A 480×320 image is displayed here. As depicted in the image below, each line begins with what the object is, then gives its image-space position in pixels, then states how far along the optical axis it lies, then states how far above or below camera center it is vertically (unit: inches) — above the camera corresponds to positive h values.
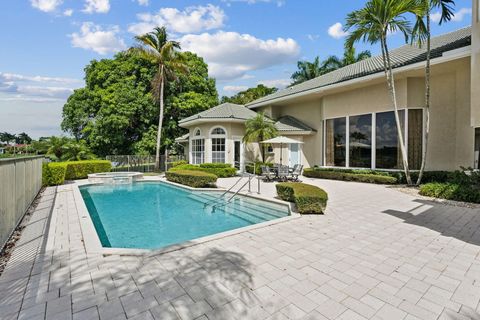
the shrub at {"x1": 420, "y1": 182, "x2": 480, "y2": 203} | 356.5 -62.2
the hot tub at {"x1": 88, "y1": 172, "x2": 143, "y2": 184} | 689.0 -66.3
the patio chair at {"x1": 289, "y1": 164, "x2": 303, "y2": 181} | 589.9 -49.2
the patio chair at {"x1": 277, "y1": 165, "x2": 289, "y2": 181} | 579.8 -45.9
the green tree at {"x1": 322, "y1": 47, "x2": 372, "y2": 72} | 1306.6 +501.8
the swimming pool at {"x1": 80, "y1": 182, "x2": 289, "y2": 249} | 283.1 -92.4
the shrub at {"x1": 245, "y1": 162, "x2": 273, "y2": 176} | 720.1 -38.8
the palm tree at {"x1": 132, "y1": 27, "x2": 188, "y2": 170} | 847.7 +350.6
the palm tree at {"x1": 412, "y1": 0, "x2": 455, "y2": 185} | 408.8 +228.8
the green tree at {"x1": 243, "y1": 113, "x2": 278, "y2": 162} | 692.5 +68.0
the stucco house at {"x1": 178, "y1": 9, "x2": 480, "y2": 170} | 471.5 +87.3
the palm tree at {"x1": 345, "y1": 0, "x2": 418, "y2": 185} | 423.2 +235.9
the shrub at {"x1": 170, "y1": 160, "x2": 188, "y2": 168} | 952.0 -34.8
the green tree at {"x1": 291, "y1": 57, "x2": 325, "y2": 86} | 1400.1 +473.0
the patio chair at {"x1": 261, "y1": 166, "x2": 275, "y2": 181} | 607.5 -52.2
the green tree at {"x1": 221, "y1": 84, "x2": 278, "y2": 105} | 1592.0 +396.4
